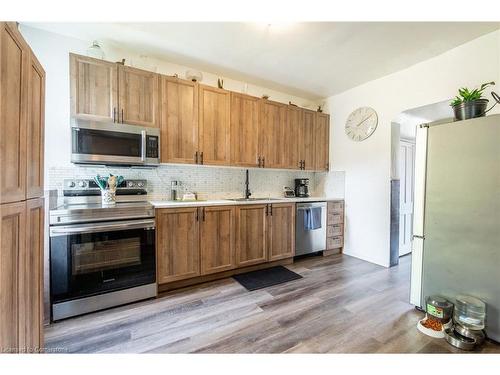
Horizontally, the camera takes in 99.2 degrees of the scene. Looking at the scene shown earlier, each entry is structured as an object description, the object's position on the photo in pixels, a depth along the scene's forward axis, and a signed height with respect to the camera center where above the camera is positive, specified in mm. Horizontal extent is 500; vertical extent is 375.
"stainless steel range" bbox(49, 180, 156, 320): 1764 -643
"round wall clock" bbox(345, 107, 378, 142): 3162 +962
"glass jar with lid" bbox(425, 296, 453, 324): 1652 -963
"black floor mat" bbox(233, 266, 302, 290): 2449 -1149
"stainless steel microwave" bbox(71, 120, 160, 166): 2031 +392
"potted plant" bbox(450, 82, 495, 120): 1688 +658
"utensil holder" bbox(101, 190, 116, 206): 2199 -154
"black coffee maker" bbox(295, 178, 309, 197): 3727 -40
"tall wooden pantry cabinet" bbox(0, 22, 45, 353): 859 -61
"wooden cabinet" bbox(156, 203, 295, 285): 2240 -659
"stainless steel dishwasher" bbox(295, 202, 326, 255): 3143 -765
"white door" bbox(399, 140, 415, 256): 3342 -110
